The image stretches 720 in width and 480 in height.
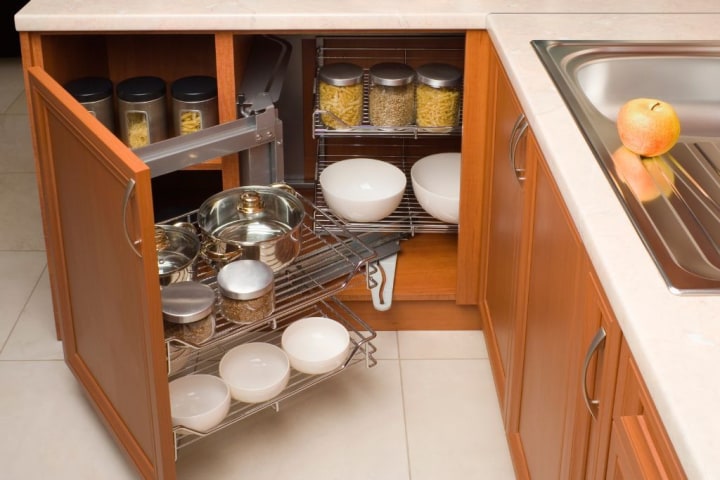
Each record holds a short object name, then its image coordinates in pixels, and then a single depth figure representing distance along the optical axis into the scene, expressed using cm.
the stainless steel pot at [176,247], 209
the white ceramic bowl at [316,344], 217
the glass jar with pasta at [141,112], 239
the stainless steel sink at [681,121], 127
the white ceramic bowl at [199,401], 200
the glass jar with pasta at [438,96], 245
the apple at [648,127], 151
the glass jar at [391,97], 246
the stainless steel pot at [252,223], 213
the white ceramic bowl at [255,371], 209
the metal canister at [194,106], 238
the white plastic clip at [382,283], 243
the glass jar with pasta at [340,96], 246
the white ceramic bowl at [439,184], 245
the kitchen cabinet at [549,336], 150
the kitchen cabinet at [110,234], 167
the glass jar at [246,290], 201
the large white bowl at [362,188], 244
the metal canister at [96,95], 237
